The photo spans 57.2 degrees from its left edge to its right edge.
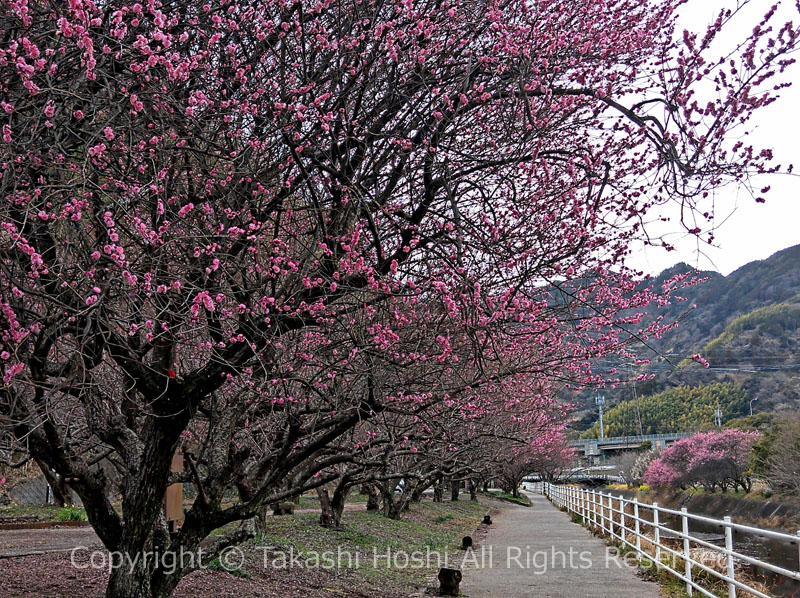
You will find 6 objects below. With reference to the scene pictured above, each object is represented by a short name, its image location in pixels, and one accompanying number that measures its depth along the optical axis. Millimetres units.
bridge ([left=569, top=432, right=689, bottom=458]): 103125
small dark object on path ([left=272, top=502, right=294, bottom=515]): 21266
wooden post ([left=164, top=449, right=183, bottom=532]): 8805
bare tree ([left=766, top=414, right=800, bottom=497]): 34938
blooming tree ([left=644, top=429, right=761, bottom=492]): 45688
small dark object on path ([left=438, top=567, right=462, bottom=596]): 9766
